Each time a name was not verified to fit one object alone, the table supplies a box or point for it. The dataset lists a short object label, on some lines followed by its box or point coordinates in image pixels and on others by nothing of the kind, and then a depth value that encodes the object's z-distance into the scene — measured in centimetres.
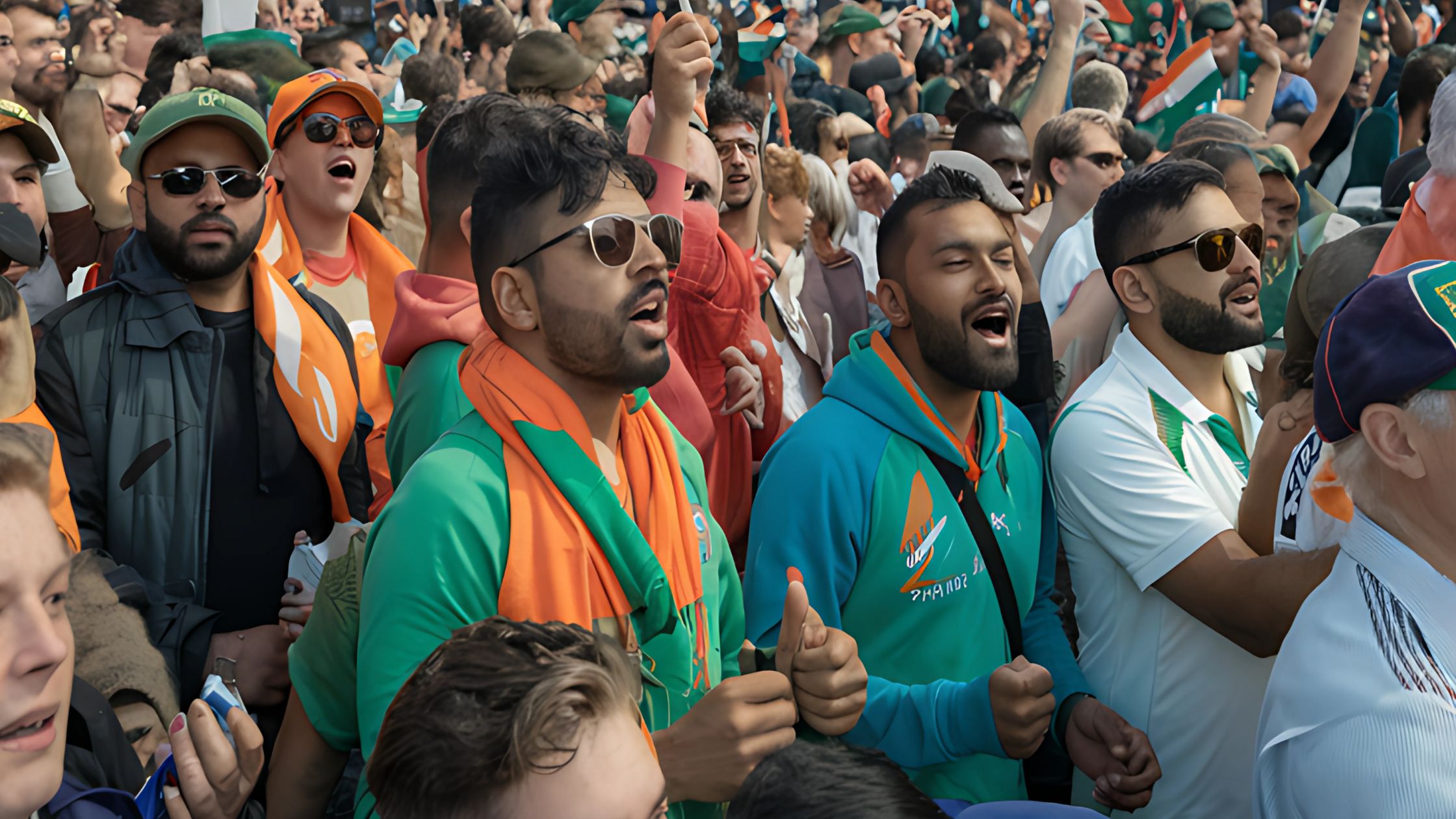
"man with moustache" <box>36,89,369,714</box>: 335
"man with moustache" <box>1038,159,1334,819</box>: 295
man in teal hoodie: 275
